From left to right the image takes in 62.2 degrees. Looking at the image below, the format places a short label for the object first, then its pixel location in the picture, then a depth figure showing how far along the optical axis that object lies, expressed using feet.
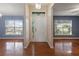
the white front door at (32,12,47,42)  6.29
